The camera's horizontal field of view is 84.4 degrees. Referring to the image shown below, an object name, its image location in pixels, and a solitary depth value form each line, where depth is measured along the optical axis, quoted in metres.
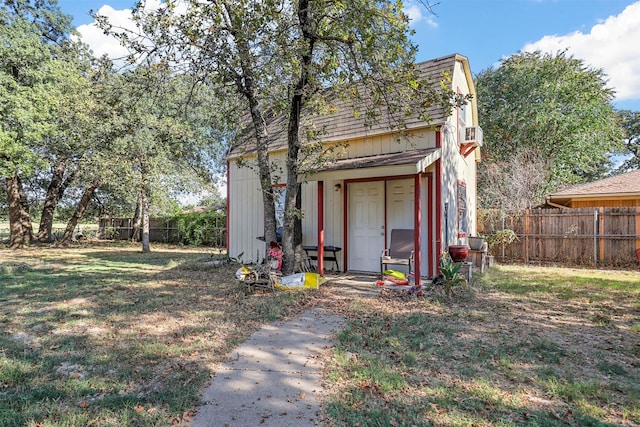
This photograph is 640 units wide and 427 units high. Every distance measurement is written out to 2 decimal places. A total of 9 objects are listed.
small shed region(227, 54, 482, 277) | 7.28
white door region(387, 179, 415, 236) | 7.83
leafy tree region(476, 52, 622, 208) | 16.20
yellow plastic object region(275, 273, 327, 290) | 6.51
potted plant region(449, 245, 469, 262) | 6.92
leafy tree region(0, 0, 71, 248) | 12.77
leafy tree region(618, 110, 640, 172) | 25.84
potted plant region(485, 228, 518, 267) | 11.48
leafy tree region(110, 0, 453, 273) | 5.30
